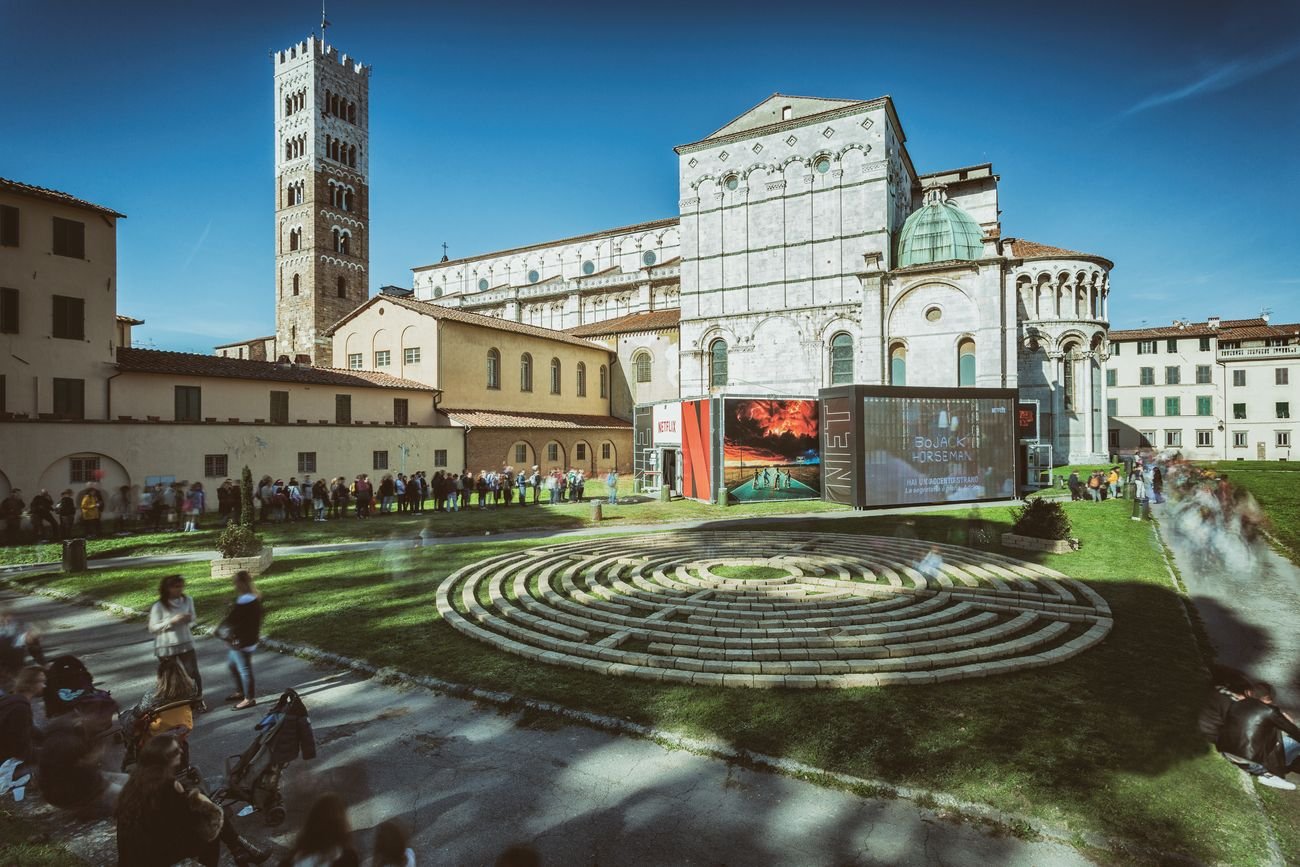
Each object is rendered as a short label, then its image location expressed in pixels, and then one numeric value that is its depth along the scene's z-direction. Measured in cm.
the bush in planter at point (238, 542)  1506
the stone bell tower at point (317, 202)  6181
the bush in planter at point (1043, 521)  1758
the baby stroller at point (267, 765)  568
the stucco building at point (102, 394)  2397
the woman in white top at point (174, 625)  767
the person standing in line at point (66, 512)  2038
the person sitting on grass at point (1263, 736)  625
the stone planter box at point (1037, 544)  1731
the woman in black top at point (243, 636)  807
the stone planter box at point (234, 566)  1488
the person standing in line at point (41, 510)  2039
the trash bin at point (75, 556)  1616
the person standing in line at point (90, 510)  2106
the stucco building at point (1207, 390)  5525
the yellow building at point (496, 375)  3959
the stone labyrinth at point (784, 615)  903
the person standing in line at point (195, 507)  2244
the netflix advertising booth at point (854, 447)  2642
